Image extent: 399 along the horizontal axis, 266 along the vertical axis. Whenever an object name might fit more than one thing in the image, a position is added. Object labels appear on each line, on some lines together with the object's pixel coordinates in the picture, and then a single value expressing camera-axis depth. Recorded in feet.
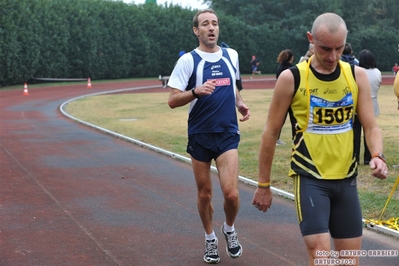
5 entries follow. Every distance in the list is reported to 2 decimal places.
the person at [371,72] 38.32
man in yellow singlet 14.24
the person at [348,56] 37.04
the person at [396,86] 30.11
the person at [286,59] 43.90
